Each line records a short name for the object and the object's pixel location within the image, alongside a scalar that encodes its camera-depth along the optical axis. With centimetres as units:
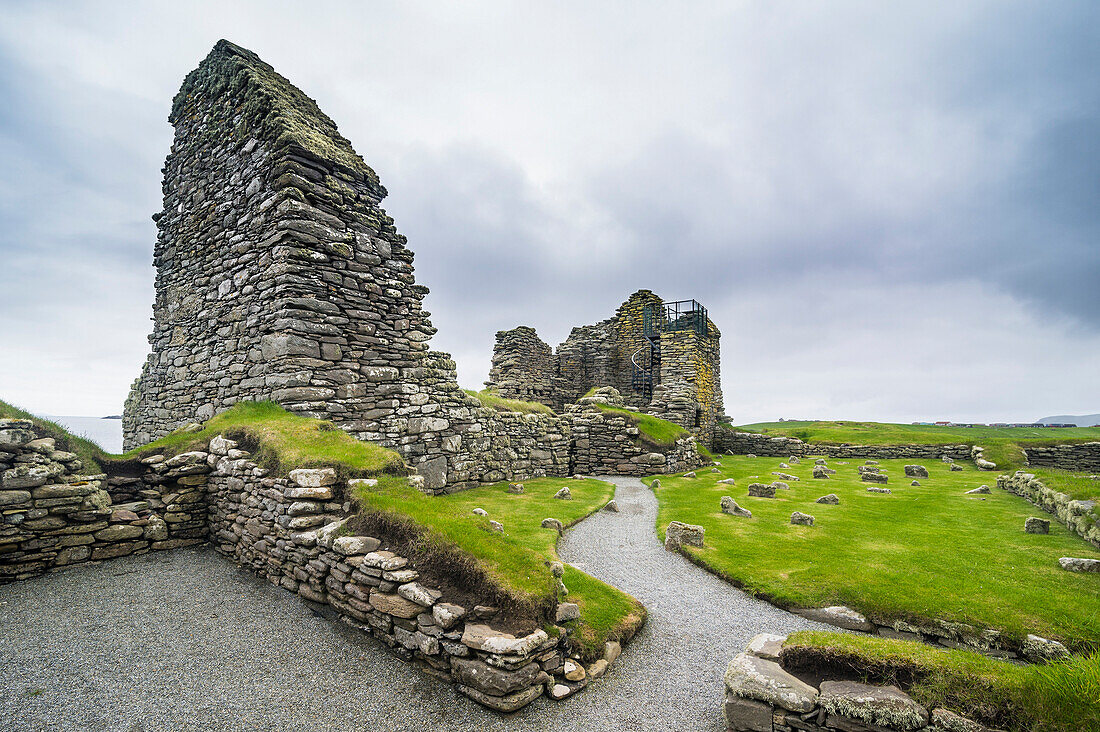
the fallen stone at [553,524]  955
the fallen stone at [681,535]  876
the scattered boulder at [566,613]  514
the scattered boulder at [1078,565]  657
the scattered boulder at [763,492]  1280
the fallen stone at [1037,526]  848
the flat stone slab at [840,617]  582
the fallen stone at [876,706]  345
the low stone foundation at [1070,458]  1958
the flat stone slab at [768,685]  380
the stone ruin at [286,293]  965
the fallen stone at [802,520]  973
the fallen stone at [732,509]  1053
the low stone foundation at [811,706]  345
